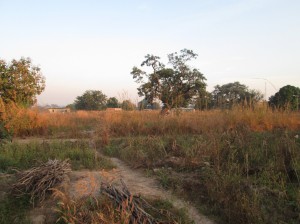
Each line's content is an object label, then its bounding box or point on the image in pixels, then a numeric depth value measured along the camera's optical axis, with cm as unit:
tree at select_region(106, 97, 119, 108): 4553
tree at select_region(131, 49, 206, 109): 1970
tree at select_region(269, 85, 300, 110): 2179
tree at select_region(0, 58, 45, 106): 1308
